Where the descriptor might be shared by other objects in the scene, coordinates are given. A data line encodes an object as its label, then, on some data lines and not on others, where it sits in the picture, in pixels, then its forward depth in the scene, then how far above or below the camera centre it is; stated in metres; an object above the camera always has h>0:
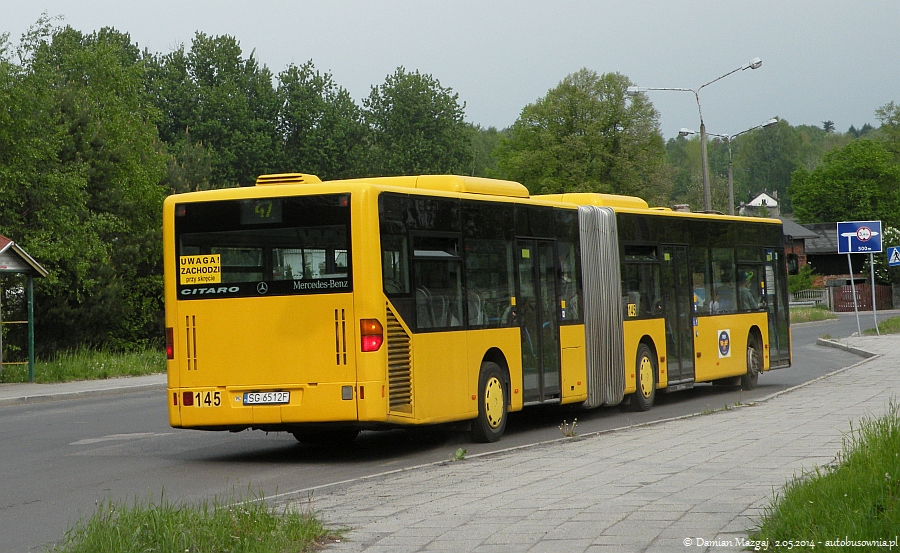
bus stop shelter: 26.42 +1.82
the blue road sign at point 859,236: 35.78 +2.11
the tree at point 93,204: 32.59 +4.12
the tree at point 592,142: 82.38 +11.91
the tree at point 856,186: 112.44 +11.44
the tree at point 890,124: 121.81 +18.09
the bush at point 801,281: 92.06 +2.28
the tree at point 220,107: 72.75 +13.68
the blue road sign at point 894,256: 41.47 +1.73
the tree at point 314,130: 76.56 +12.71
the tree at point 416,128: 80.88 +13.38
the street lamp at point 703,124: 39.75 +6.67
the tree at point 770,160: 163.25 +20.19
